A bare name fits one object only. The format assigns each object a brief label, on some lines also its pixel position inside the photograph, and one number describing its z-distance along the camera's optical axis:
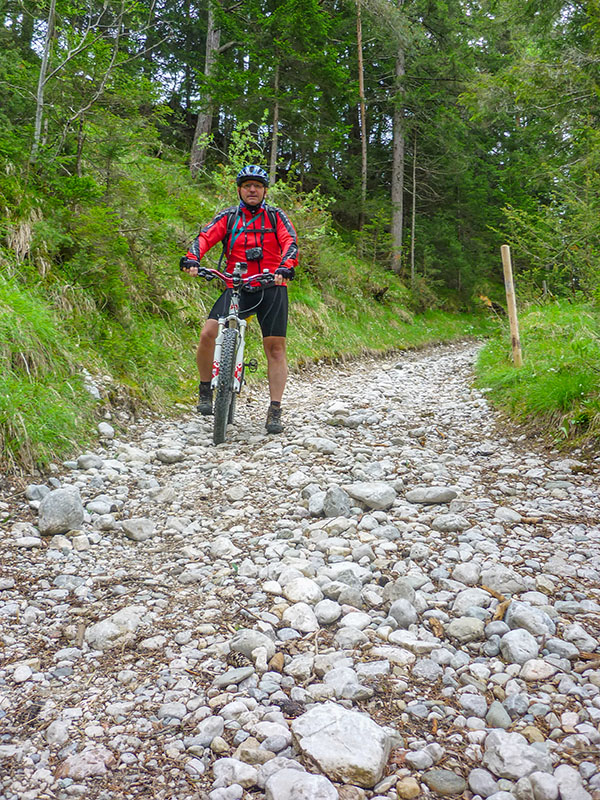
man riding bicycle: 5.25
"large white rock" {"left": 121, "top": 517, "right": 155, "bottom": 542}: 3.19
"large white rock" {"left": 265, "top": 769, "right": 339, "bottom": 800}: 1.41
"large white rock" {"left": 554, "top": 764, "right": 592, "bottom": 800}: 1.40
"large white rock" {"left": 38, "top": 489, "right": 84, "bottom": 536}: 3.08
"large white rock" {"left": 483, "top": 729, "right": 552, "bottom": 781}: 1.50
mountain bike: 5.05
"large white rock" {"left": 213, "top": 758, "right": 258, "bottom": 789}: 1.50
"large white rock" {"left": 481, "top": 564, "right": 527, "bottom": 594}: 2.50
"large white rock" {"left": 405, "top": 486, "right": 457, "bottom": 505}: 3.67
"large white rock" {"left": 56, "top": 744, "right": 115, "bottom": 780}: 1.50
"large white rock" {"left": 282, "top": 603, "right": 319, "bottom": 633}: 2.27
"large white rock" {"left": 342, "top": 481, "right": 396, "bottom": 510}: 3.58
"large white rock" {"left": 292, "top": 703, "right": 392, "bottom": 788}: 1.49
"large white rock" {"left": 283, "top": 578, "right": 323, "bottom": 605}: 2.47
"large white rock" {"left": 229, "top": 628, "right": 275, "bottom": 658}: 2.09
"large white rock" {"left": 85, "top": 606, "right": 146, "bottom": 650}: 2.15
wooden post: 7.59
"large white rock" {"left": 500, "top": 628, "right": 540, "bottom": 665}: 2.00
